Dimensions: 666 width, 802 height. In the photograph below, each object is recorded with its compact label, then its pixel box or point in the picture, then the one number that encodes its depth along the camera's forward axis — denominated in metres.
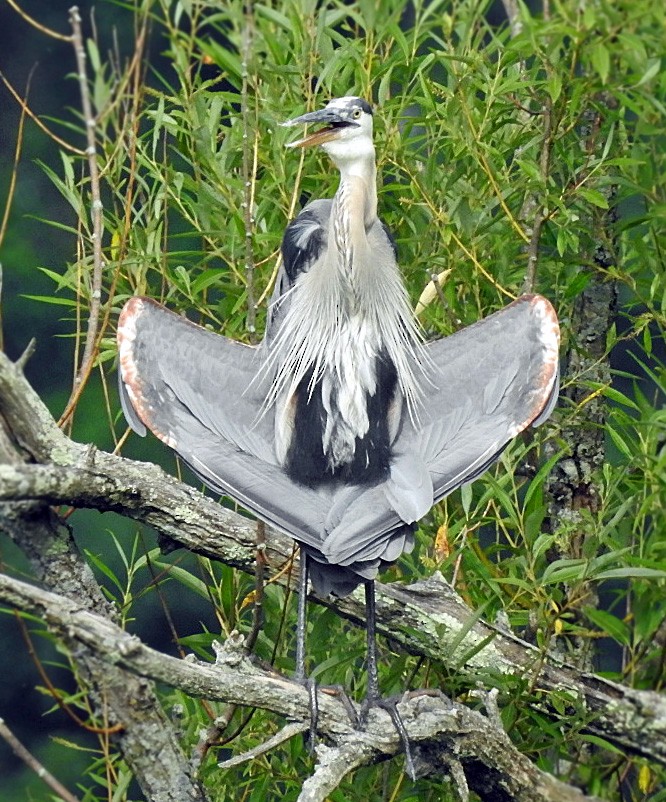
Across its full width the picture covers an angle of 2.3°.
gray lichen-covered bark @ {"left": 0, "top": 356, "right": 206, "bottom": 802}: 25.75
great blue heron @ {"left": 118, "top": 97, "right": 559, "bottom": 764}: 26.19
